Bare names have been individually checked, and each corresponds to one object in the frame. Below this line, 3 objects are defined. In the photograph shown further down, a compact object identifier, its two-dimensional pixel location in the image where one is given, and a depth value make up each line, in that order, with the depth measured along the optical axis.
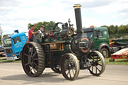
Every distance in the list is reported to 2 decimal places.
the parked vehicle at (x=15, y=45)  20.73
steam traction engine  7.68
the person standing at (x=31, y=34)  9.31
